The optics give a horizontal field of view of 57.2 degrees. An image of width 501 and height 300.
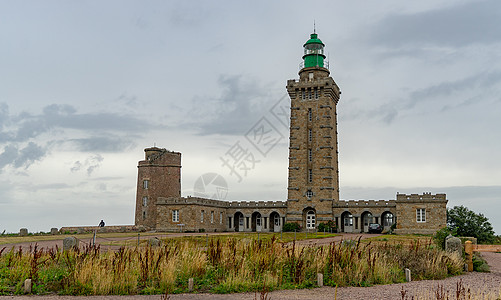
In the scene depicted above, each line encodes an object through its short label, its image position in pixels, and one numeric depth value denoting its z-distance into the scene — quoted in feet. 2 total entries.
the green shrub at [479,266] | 51.94
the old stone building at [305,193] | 149.07
